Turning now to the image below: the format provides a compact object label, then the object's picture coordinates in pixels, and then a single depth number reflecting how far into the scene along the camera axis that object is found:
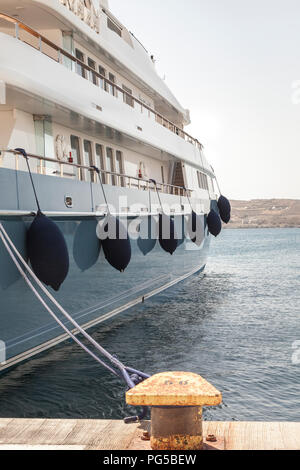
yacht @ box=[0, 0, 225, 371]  8.09
